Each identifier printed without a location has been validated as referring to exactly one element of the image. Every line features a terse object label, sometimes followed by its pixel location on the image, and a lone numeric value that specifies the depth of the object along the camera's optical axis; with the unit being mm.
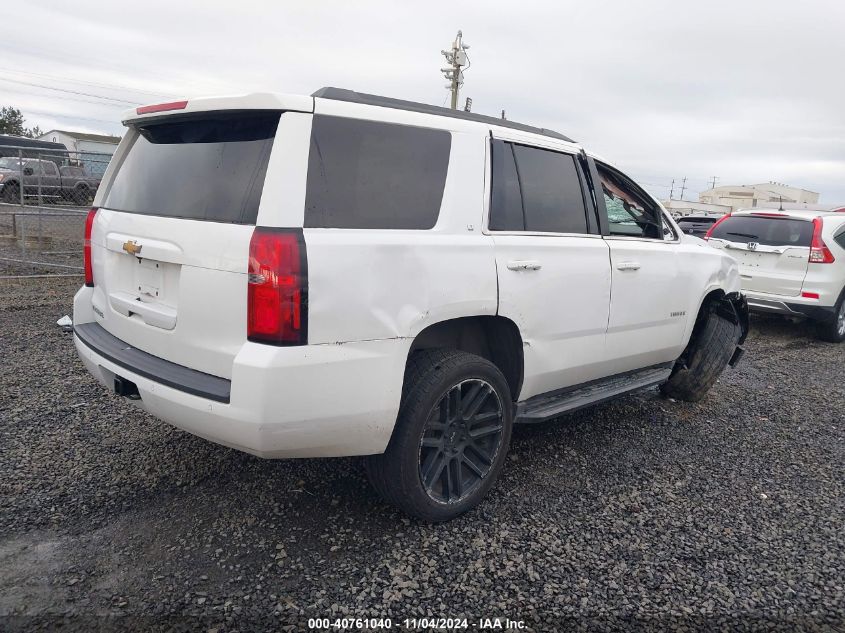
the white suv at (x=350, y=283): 2430
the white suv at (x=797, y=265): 7668
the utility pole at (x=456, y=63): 22672
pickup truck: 13105
